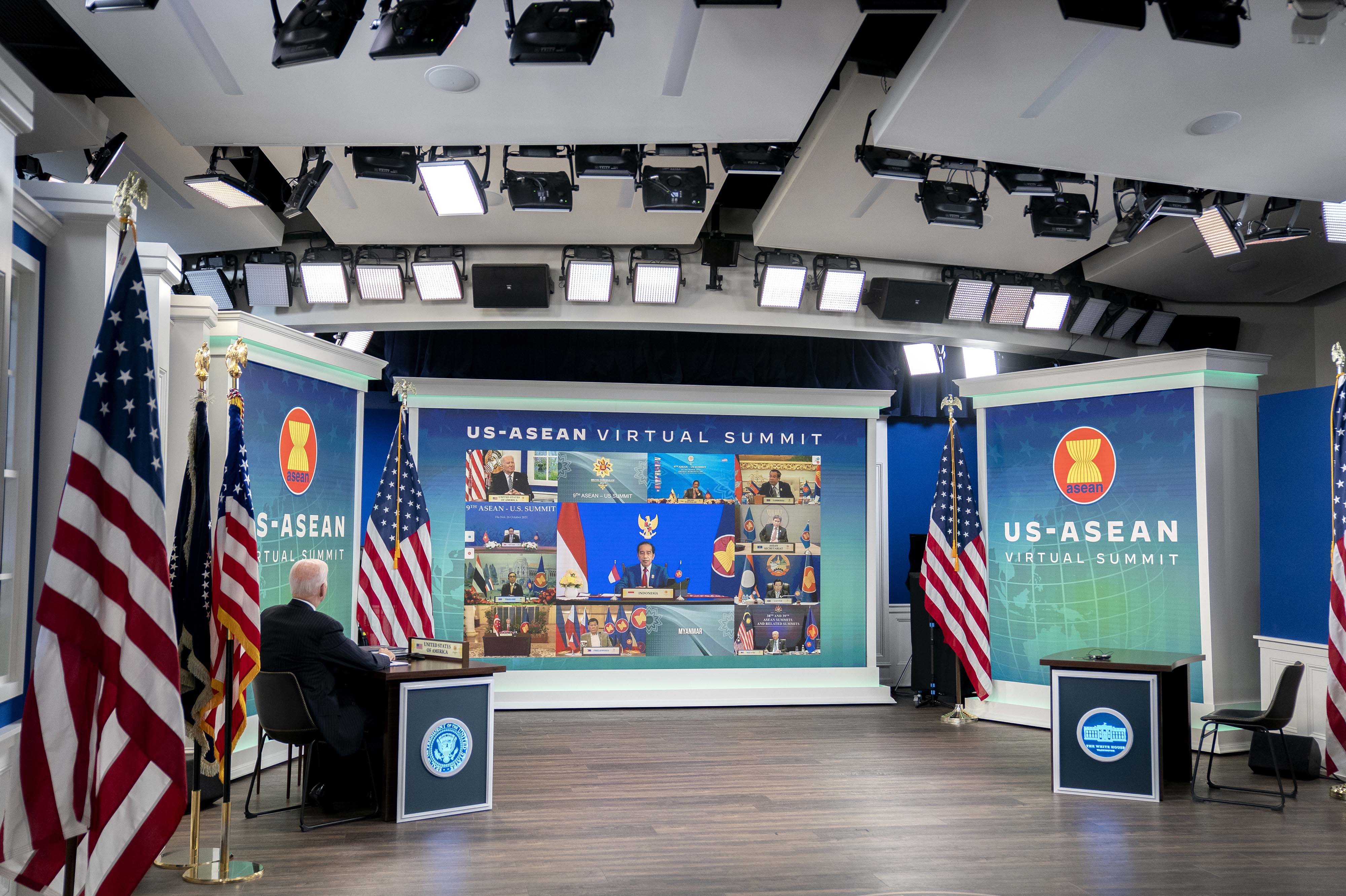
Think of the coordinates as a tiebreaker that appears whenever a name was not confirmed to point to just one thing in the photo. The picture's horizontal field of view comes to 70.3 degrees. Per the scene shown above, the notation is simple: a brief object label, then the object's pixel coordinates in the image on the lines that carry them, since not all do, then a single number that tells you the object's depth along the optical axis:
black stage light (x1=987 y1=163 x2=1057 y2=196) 5.88
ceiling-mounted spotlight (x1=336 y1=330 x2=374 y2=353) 9.80
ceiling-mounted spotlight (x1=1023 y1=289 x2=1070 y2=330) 8.64
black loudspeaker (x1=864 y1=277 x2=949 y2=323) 8.51
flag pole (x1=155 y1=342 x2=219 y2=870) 4.37
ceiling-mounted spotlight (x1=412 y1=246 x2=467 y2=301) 8.05
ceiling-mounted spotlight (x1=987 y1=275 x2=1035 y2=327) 8.65
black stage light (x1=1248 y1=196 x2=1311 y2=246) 6.60
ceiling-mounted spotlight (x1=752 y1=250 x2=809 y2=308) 8.16
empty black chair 5.71
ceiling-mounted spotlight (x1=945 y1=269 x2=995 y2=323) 8.54
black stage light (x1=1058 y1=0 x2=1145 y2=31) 3.68
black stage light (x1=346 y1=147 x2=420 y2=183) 5.74
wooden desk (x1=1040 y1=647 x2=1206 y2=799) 5.89
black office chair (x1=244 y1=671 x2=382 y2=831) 5.11
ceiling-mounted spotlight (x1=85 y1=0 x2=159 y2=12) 3.60
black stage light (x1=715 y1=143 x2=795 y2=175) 5.70
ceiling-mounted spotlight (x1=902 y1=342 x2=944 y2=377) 10.66
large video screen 9.30
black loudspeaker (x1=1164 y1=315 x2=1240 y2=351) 9.72
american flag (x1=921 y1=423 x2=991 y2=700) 8.48
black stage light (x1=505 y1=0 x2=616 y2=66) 3.86
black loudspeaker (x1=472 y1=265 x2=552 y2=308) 8.10
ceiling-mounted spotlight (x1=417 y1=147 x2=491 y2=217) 5.80
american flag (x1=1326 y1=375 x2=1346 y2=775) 6.00
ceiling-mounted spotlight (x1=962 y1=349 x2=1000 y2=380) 10.65
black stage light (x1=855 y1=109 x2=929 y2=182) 5.80
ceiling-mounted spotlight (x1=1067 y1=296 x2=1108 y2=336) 9.00
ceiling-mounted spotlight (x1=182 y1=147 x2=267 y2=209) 5.80
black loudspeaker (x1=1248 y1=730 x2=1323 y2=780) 6.41
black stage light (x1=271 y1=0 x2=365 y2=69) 3.80
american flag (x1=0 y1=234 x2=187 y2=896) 2.87
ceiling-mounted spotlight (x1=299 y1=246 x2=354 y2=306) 7.98
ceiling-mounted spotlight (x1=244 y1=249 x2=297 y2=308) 8.07
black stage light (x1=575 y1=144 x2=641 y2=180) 5.74
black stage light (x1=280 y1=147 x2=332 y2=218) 5.80
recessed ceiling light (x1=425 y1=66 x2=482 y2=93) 4.42
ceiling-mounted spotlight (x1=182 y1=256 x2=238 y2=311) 8.27
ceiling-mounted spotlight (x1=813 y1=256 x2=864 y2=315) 8.30
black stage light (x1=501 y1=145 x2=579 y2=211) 6.32
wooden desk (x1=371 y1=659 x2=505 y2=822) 5.34
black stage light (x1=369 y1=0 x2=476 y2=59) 3.79
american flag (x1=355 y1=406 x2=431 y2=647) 7.36
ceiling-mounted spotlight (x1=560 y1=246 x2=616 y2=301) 8.01
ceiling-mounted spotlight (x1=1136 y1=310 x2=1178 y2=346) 9.60
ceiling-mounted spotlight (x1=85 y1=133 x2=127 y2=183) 5.83
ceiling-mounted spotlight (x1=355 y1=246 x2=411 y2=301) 8.08
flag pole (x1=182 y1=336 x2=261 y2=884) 4.37
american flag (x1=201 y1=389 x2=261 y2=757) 4.36
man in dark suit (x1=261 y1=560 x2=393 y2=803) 5.17
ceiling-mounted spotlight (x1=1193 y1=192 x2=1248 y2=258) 6.44
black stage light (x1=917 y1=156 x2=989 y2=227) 6.34
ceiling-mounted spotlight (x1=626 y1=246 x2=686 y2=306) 8.10
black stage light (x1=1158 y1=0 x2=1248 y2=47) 3.68
